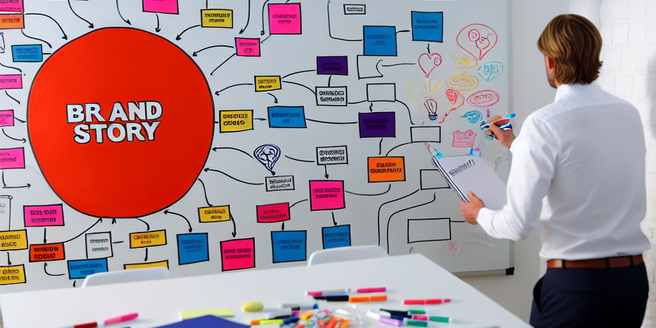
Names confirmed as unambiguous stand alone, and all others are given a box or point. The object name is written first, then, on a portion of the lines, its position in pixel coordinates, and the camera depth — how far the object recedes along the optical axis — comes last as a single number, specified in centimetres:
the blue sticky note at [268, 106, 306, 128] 269
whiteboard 249
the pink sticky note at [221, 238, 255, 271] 271
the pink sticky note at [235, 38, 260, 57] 262
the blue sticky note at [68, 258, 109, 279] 258
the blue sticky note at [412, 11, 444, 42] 278
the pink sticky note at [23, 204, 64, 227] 251
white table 154
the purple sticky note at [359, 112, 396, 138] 278
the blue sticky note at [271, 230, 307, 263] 276
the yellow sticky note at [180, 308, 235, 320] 153
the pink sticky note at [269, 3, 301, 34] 264
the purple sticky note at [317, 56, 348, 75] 271
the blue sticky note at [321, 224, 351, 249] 280
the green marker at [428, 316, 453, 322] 148
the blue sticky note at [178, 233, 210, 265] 266
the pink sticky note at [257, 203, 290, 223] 273
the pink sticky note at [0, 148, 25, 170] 247
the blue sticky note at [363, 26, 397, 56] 275
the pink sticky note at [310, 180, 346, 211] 277
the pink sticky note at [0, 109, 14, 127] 246
